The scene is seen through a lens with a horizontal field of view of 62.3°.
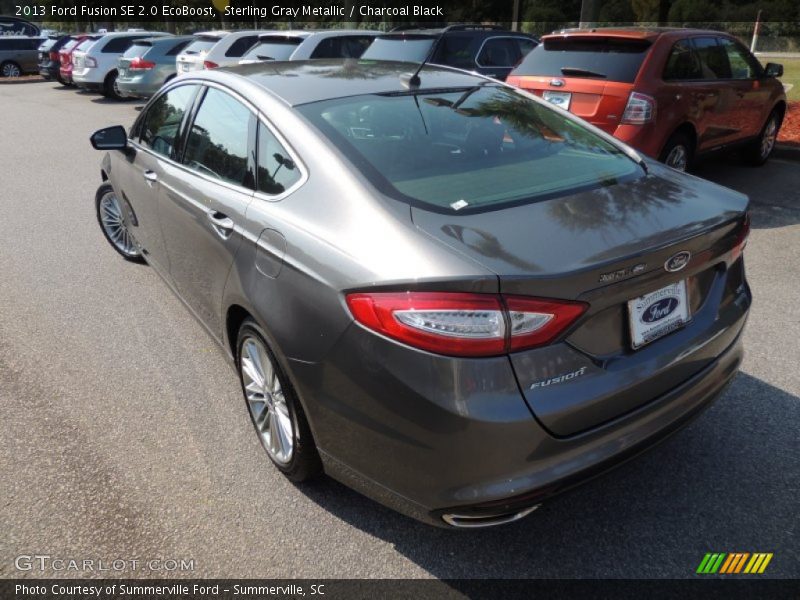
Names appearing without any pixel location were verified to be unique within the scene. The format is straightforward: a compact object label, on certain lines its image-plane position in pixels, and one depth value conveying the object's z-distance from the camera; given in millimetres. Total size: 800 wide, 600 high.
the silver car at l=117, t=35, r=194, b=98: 14577
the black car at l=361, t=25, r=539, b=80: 9750
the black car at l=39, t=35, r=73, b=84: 19875
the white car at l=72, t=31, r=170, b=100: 16922
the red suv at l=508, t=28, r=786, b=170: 6121
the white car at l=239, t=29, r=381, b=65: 11133
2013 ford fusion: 1954
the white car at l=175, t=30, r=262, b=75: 12492
